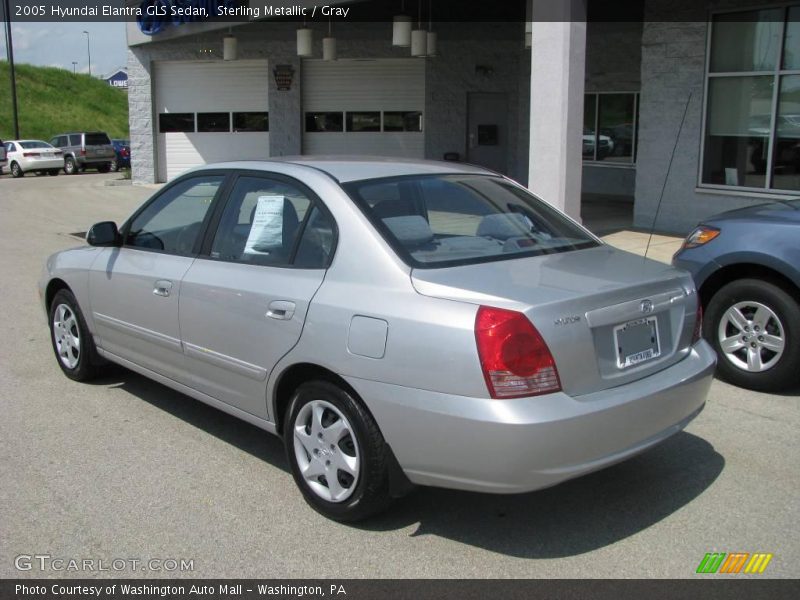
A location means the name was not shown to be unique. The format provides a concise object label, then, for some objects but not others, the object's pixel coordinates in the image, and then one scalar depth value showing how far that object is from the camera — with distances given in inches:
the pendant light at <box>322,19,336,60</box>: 799.1
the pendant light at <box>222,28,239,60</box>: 845.8
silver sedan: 131.6
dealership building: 442.6
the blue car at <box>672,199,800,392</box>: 221.3
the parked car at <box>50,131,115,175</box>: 1338.6
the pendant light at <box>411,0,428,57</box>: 698.8
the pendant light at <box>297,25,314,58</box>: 744.3
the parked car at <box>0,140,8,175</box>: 1328.7
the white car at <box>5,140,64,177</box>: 1311.5
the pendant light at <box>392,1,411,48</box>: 669.3
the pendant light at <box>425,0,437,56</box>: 711.7
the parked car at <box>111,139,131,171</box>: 1395.2
